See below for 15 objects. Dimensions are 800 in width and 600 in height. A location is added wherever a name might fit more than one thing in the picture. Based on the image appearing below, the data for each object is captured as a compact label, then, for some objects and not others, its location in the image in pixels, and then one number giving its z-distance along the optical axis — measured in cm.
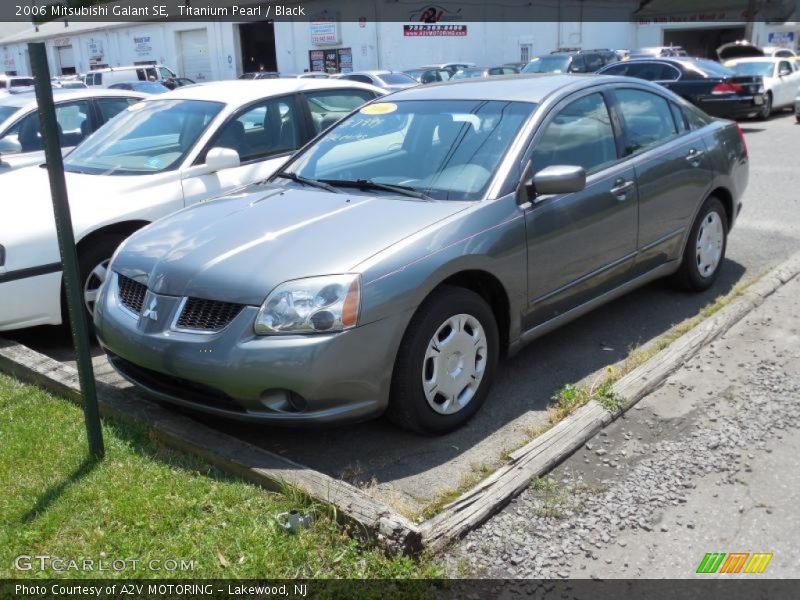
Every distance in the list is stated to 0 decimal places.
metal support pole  318
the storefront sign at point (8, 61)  5581
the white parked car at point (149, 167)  495
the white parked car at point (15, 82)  3015
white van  3073
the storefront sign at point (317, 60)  3919
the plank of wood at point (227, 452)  299
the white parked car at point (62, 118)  758
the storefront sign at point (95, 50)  4834
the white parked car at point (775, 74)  1967
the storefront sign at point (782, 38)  4109
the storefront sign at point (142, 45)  4522
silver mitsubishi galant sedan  352
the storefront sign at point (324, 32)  3844
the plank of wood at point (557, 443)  315
